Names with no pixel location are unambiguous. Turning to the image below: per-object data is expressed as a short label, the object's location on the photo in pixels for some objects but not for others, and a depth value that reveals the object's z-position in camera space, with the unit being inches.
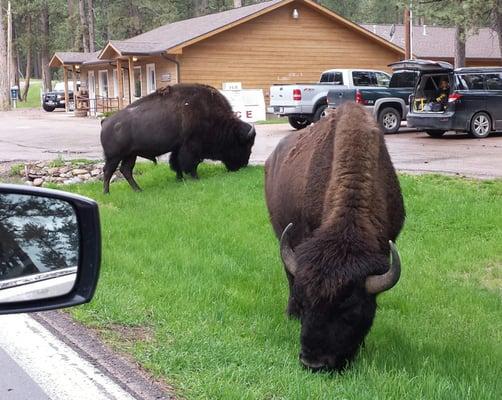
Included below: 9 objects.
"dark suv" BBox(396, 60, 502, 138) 783.7
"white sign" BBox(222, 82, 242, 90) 1163.3
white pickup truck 961.5
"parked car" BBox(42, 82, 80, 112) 1936.5
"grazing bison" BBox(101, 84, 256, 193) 516.4
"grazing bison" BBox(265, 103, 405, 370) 177.9
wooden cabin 1321.4
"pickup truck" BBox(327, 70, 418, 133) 917.8
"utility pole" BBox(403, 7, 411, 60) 1181.5
